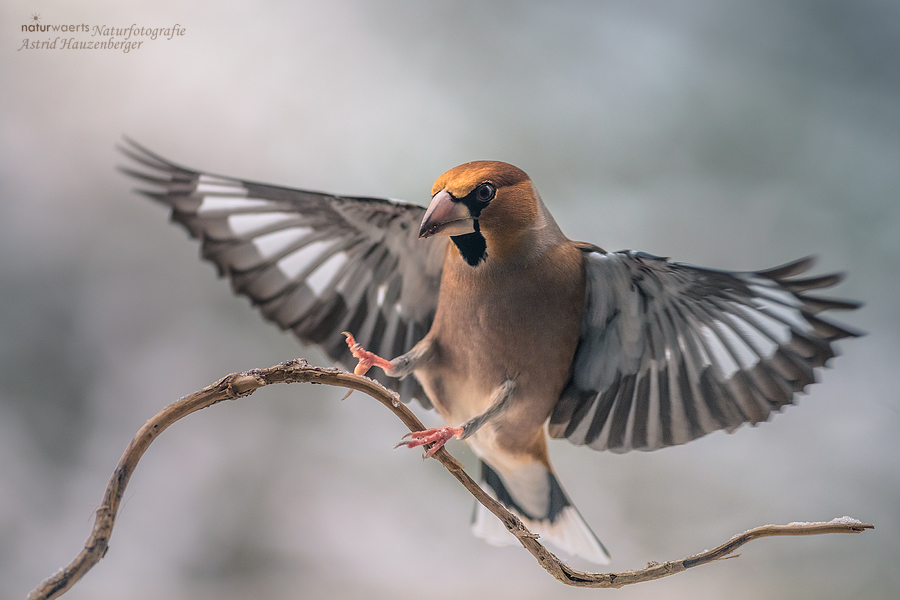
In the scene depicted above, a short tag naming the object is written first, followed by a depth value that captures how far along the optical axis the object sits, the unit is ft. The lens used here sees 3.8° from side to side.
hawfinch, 16.50
